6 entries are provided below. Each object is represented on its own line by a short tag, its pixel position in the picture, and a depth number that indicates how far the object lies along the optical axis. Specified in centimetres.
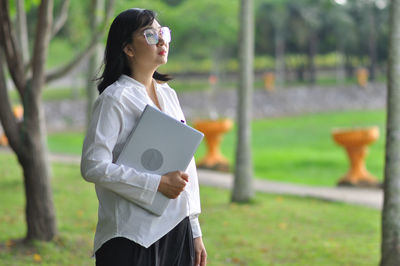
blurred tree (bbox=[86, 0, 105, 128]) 1176
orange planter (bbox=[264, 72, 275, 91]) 4064
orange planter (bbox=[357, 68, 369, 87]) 3975
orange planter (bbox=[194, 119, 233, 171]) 1582
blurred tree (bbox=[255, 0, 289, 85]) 4425
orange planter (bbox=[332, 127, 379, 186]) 1305
